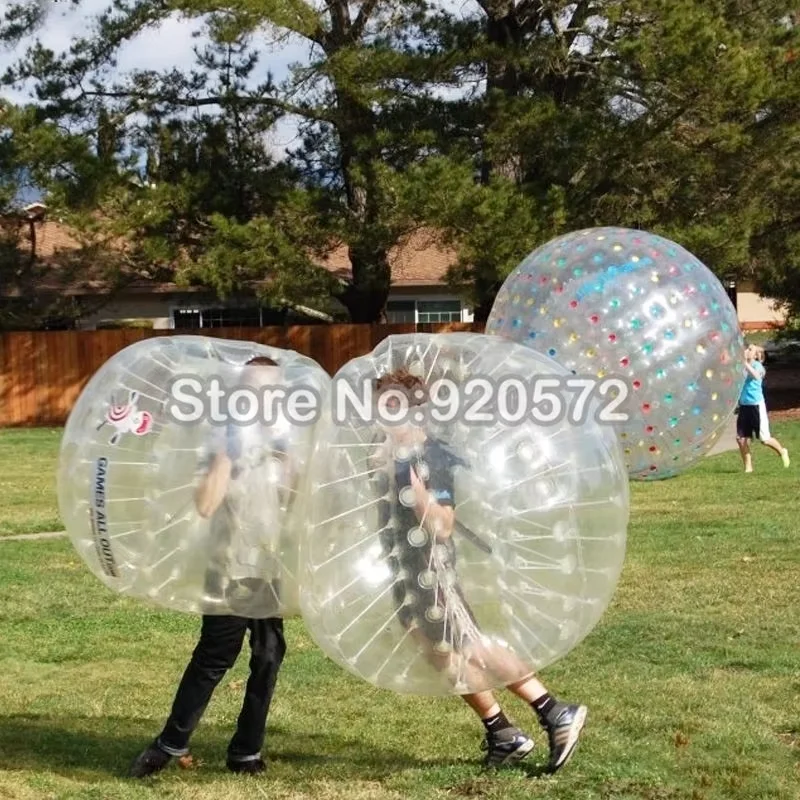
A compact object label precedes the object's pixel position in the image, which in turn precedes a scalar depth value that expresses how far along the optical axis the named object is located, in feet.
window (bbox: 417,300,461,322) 102.42
